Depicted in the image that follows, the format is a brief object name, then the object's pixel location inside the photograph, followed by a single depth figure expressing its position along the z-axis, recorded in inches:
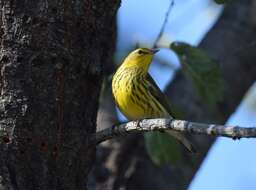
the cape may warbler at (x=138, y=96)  375.9
